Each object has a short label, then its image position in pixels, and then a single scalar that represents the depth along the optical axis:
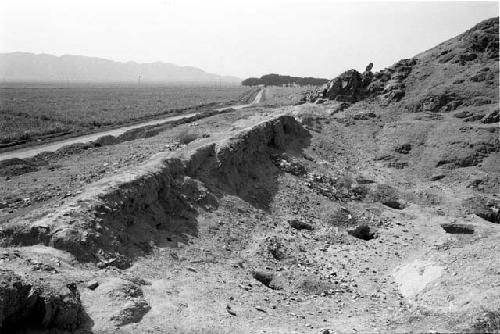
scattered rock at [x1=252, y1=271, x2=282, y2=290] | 15.41
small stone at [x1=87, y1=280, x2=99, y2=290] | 11.48
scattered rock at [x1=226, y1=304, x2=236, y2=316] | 12.21
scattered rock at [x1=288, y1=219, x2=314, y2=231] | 21.47
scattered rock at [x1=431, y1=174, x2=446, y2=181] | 30.35
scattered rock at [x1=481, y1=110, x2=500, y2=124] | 35.66
